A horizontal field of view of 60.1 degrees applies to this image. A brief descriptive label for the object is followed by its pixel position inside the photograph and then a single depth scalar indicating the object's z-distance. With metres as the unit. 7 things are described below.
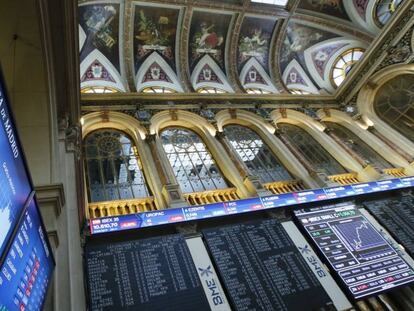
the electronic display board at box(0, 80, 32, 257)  2.85
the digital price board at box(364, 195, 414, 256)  9.63
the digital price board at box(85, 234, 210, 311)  6.61
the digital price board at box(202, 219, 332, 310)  7.26
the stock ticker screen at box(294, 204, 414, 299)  8.16
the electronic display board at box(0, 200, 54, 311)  2.91
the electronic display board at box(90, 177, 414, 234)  8.32
